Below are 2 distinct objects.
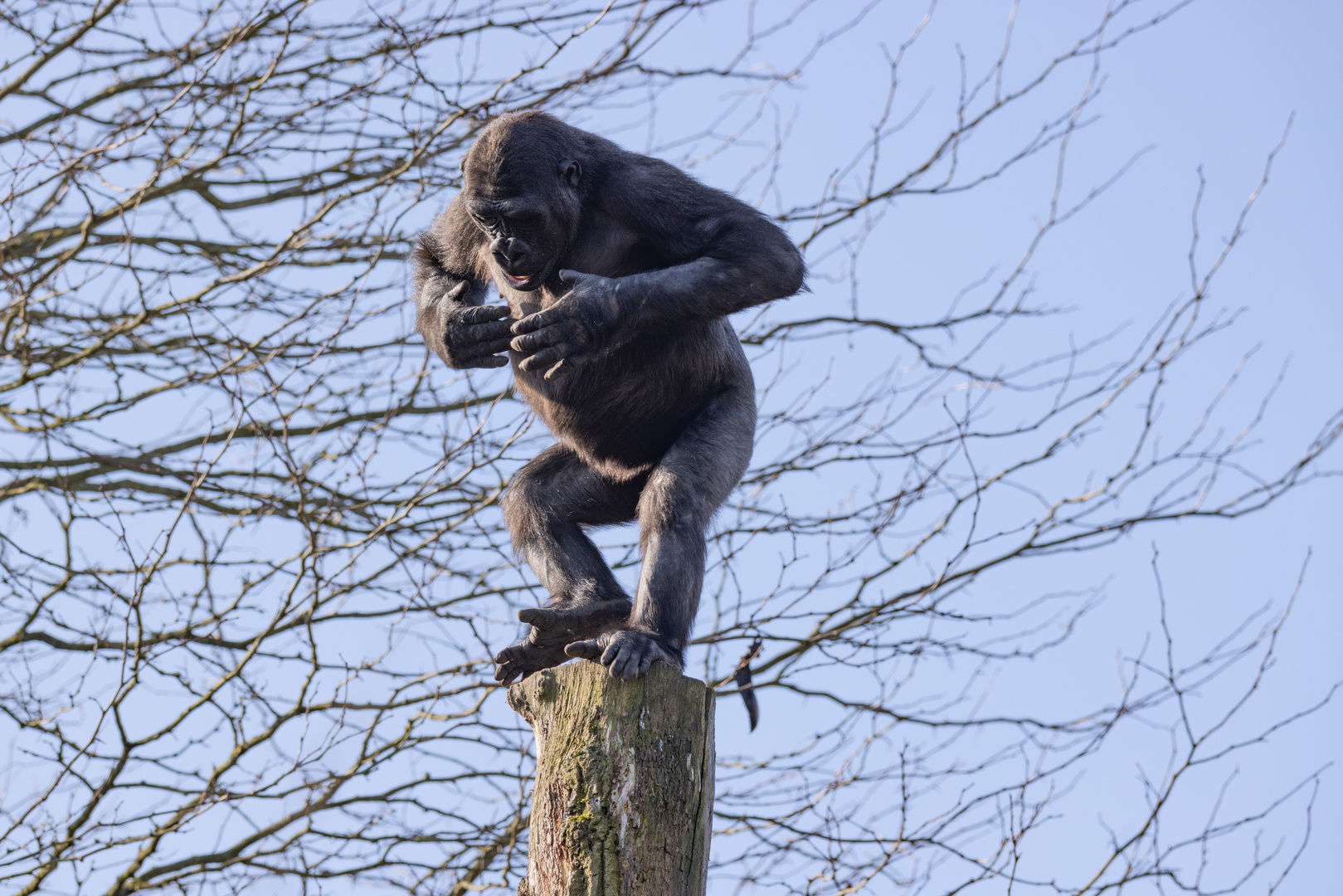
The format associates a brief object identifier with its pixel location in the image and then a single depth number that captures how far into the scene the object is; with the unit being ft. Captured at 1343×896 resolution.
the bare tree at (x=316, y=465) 42.80
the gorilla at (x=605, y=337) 27.76
